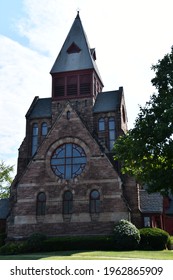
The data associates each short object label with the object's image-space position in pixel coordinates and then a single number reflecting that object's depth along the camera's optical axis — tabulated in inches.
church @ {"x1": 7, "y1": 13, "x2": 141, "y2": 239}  1259.8
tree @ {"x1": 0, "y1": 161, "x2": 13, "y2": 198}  2296.3
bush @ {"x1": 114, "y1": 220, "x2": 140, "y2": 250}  1093.8
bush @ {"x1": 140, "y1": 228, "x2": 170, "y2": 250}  1139.3
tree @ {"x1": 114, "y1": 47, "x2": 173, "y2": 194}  762.8
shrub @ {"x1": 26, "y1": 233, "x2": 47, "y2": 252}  1164.5
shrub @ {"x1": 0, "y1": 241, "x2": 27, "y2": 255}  1136.0
